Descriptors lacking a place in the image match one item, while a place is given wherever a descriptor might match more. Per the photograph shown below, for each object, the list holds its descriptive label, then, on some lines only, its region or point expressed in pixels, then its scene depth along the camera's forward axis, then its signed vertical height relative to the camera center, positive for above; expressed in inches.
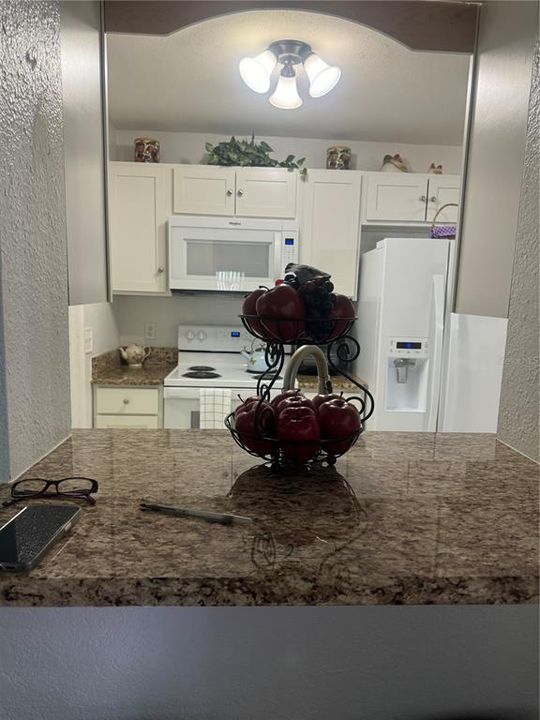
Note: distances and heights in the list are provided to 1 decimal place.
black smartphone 20.5 -12.3
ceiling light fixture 75.7 +33.8
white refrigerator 96.7 -9.5
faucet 32.0 -5.8
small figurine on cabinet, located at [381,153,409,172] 115.9 +28.3
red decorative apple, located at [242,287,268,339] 30.7 -2.0
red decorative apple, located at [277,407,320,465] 28.8 -8.9
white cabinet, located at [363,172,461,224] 113.0 +20.3
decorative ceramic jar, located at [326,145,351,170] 116.3 +29.7
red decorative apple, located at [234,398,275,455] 29.5 -9.0
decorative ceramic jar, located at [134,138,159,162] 113.2 +29.4
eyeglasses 27.5 -12.7
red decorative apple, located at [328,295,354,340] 30.7 -2.1
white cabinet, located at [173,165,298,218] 111.3 +20.0
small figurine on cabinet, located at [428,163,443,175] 116.7 +27.5
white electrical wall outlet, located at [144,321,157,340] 128.6 -14.2
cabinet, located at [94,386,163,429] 105.9 -28.6
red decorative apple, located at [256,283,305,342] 29.6 -1.9
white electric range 104.3 -22.3
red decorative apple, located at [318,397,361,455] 29.5 -8.6
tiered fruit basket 29.2 -8.1
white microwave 108.4 +5.6
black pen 25.1 -12.5
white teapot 121.6 -20.1
